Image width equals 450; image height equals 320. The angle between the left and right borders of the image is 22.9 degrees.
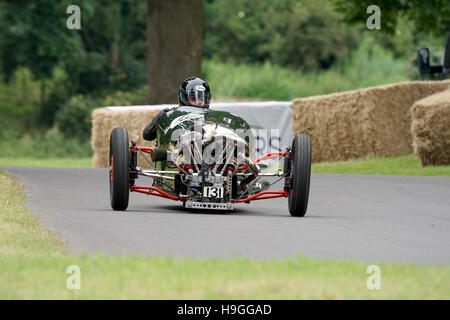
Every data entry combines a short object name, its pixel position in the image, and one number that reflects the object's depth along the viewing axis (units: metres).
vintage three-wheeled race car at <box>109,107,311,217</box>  12.66
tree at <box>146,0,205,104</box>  28.84
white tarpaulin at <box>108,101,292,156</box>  25.69
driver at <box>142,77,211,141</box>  14.42
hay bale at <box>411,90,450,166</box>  22.16
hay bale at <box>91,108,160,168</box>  25.98
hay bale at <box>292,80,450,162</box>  25.75
